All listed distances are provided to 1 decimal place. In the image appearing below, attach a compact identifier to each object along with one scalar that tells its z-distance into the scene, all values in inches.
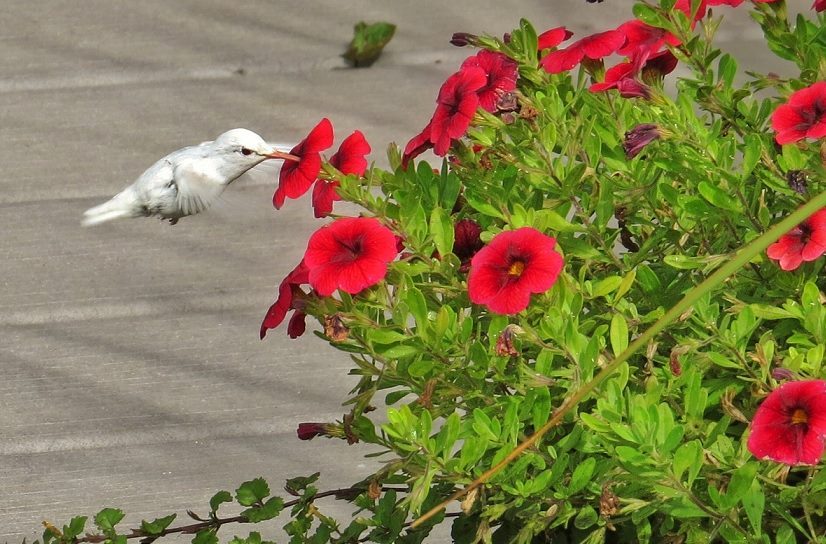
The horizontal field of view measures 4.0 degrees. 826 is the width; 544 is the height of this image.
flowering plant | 138.8
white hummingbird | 143.5
